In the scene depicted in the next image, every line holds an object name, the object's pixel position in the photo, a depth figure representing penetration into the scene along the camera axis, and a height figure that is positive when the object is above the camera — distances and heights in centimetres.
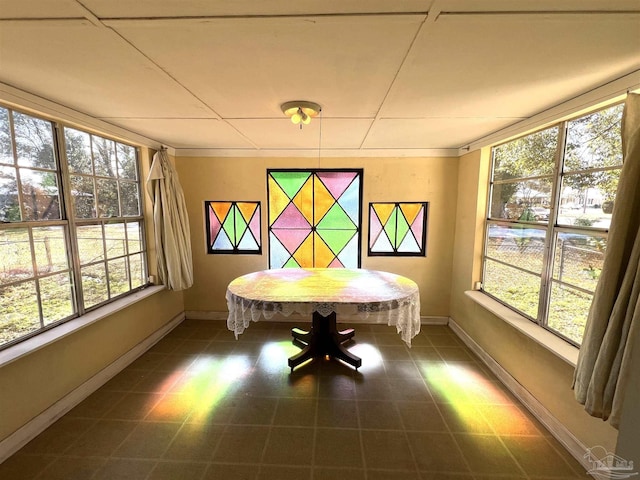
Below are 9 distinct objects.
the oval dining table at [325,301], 204 -69
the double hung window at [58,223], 164 -8
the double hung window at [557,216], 161 -3
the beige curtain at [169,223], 277 -13
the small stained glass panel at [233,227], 332 -19
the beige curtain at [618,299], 110 -38
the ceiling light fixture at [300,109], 166 +65
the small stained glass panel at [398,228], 326 -20
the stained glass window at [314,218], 327 -8
